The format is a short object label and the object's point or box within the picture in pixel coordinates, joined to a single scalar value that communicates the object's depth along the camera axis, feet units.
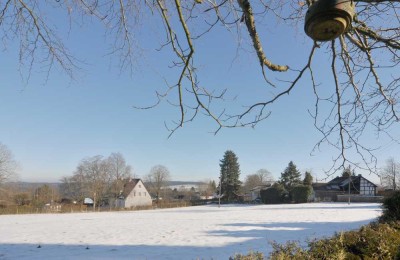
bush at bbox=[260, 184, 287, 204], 164.76
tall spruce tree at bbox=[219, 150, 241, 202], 201.16
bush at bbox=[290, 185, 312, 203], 153.69
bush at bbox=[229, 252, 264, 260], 8.46
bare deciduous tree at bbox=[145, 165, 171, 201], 236.02
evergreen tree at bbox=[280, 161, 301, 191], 179.63
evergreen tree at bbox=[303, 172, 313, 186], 173.47
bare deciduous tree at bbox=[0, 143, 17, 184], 141.59
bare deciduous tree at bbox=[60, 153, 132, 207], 178.09
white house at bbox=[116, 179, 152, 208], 188.55
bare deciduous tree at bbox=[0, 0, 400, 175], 8.66
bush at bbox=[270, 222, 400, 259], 9.42
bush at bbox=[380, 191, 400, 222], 25.65
